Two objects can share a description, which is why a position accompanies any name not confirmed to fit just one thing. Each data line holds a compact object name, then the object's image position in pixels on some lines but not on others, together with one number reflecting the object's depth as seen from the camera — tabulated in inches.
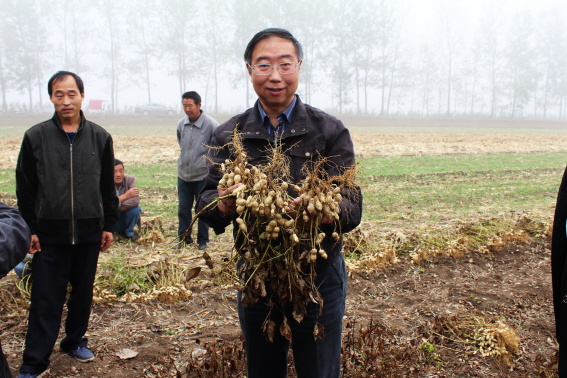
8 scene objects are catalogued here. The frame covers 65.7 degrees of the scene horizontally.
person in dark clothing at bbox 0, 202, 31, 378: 63.2
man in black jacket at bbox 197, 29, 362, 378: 78.6
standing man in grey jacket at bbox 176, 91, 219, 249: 244.4
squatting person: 250.7
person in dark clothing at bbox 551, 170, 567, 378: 74.4
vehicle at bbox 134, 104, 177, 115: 1689.2
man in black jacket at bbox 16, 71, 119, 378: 124.3
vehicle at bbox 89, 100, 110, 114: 1850.9
